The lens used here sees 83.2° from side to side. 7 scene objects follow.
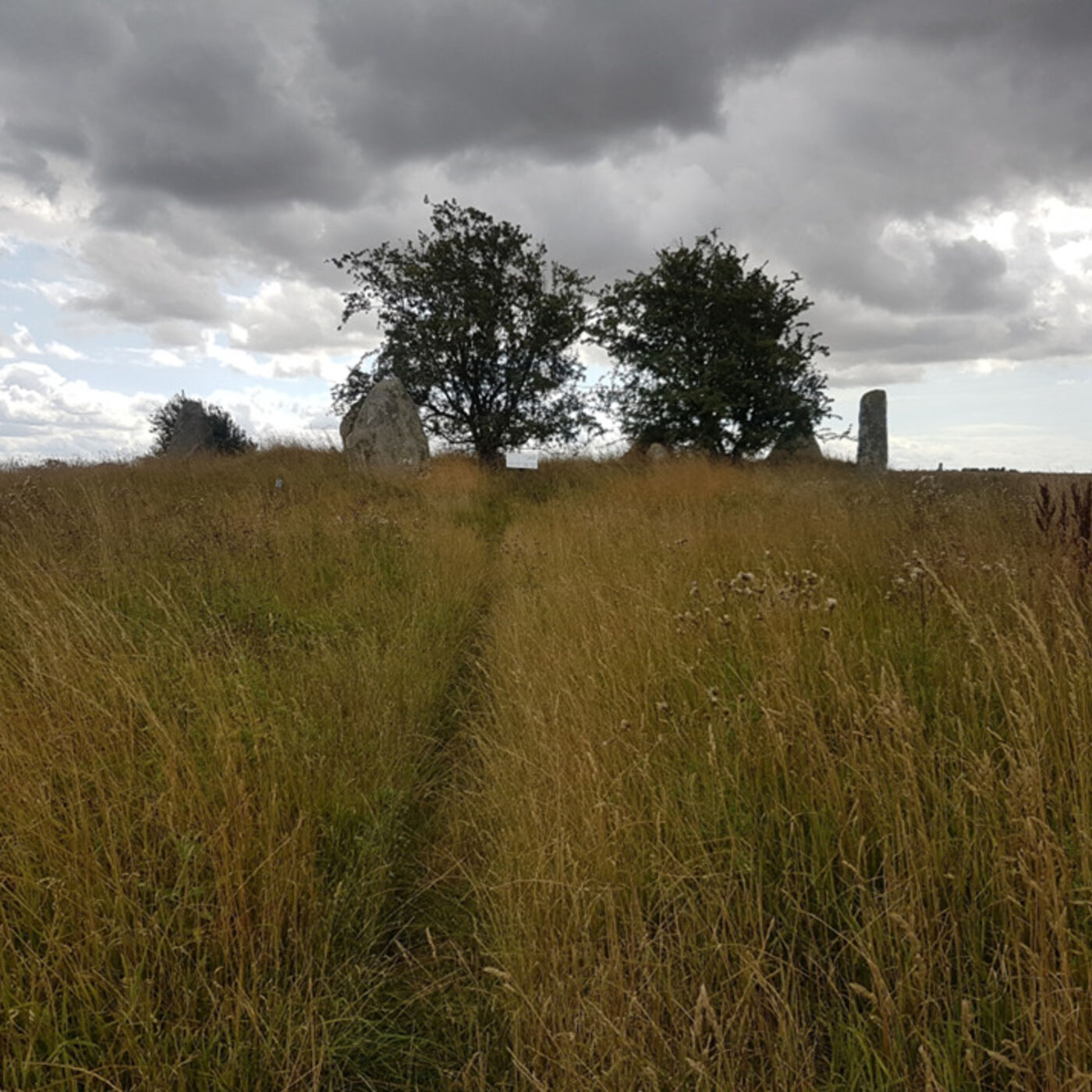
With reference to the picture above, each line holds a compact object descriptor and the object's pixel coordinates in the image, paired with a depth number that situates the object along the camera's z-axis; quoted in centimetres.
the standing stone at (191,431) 1920
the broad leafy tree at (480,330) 1495
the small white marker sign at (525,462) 1329
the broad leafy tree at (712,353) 1490
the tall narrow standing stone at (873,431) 1756
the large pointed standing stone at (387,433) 1346
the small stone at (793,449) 1591
